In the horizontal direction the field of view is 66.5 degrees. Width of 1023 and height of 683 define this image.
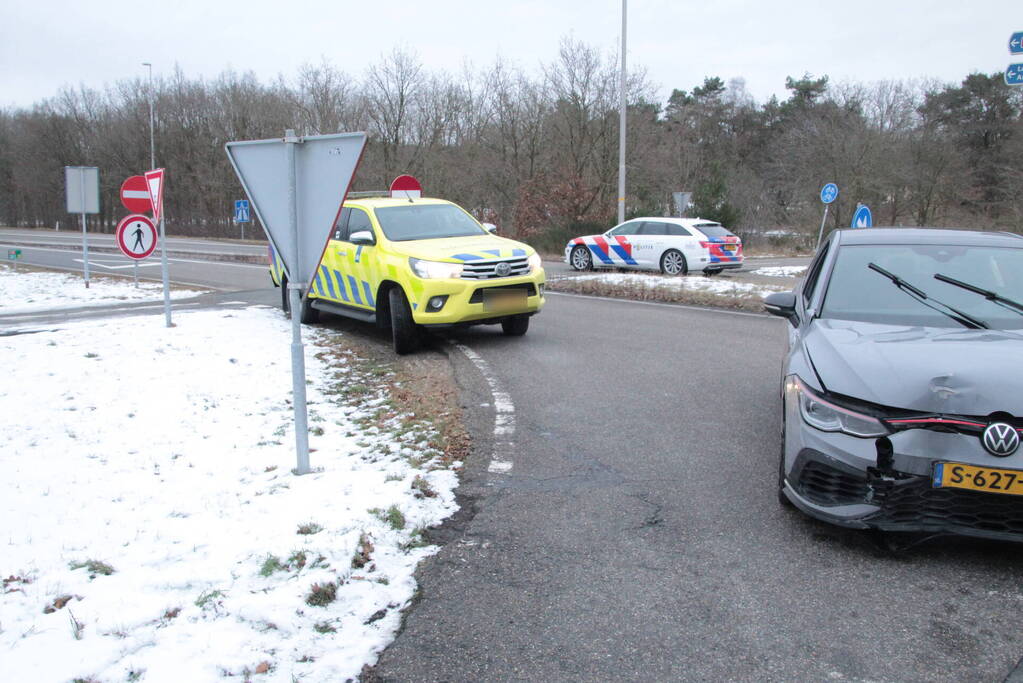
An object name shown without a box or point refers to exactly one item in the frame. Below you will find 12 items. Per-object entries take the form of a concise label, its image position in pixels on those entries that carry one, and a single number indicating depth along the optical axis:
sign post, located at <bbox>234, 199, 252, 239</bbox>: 39.06
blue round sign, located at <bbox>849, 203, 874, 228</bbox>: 18.21
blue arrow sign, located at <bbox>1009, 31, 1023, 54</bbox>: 9.56
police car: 20.22
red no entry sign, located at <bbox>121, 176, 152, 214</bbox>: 12.27
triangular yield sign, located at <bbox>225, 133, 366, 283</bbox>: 4.46
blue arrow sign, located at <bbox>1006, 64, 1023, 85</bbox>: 9.91
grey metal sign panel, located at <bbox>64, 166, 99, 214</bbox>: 17.28
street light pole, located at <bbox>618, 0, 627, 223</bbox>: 24.95
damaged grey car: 3.22
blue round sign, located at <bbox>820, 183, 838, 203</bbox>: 20.92
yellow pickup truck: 8.70
